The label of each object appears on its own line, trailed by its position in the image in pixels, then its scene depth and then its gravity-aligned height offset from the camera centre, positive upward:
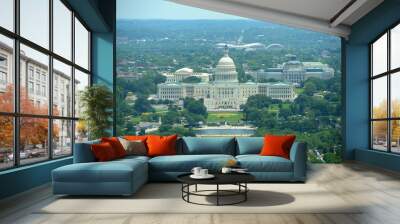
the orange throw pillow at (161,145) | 7.66 -0.58
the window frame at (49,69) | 5.80 +0.77
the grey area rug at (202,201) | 4.76 -1.11
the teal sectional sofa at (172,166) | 5.53 -0.79
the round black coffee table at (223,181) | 5.14 -0.84
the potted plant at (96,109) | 8.69 +0.11
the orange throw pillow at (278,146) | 7.34 -0.58
